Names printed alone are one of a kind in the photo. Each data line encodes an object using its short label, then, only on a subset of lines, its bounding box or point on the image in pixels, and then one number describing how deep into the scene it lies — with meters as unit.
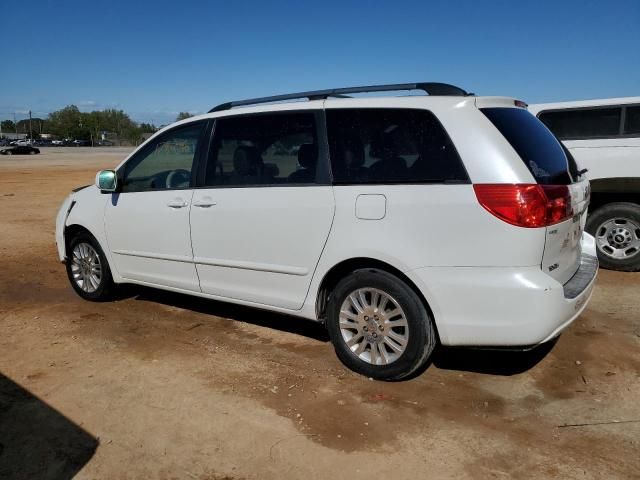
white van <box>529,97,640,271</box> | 6.39
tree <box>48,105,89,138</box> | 120.06
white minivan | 3.22
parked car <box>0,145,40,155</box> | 55.84
